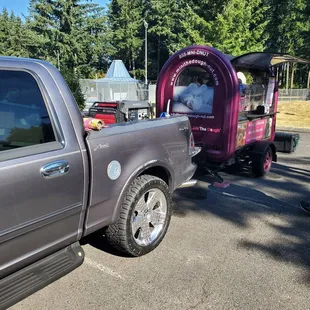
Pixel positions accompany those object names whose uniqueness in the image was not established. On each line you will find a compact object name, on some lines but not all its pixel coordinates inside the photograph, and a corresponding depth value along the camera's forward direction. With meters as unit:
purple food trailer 5.29
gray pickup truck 2.12
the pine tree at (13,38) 52.05
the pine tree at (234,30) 23.20
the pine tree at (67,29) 44.53
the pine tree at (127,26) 55.81
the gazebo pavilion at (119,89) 28.69
